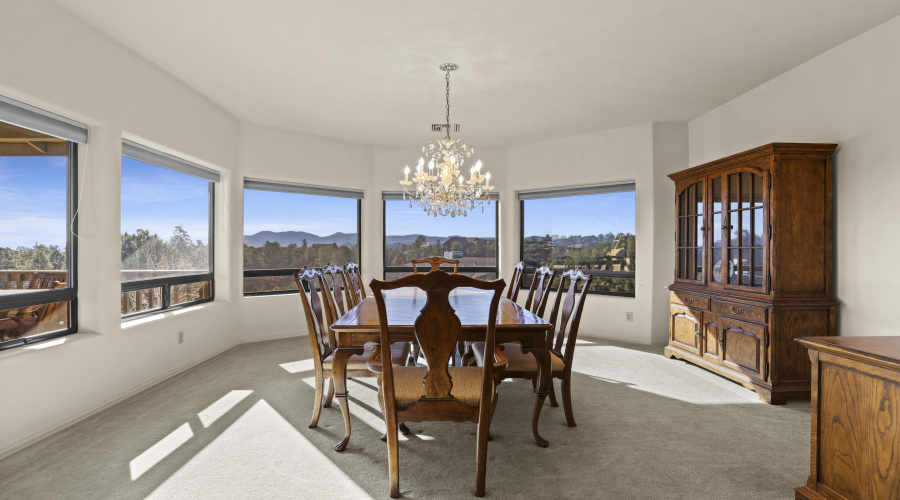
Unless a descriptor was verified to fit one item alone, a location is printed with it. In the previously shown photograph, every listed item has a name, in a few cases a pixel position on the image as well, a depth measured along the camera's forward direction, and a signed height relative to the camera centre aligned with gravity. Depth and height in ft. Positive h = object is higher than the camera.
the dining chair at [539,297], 10.41 -1.21
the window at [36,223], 8.57 +0.51
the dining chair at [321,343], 8.76 -2.04
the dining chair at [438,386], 6.29 -2.10
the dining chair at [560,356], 8.73 -2.28
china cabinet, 10.99 -0.46
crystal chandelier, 12.16 +1.81
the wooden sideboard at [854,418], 5.35 -2.20
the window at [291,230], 18.16 +0.78
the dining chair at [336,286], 10.53 -0.93
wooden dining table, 7.43 -1.42
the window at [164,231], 12.16 +0.52
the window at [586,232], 18.70 +0.74
